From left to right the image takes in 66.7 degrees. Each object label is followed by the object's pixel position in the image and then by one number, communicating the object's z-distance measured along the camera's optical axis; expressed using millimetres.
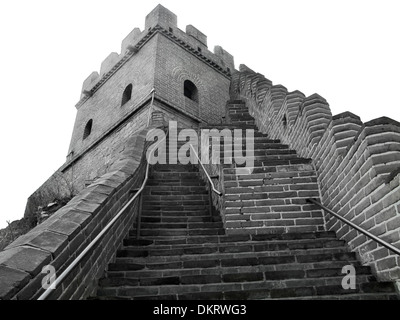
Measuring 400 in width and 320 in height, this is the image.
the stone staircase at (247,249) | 2586
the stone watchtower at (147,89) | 12078
